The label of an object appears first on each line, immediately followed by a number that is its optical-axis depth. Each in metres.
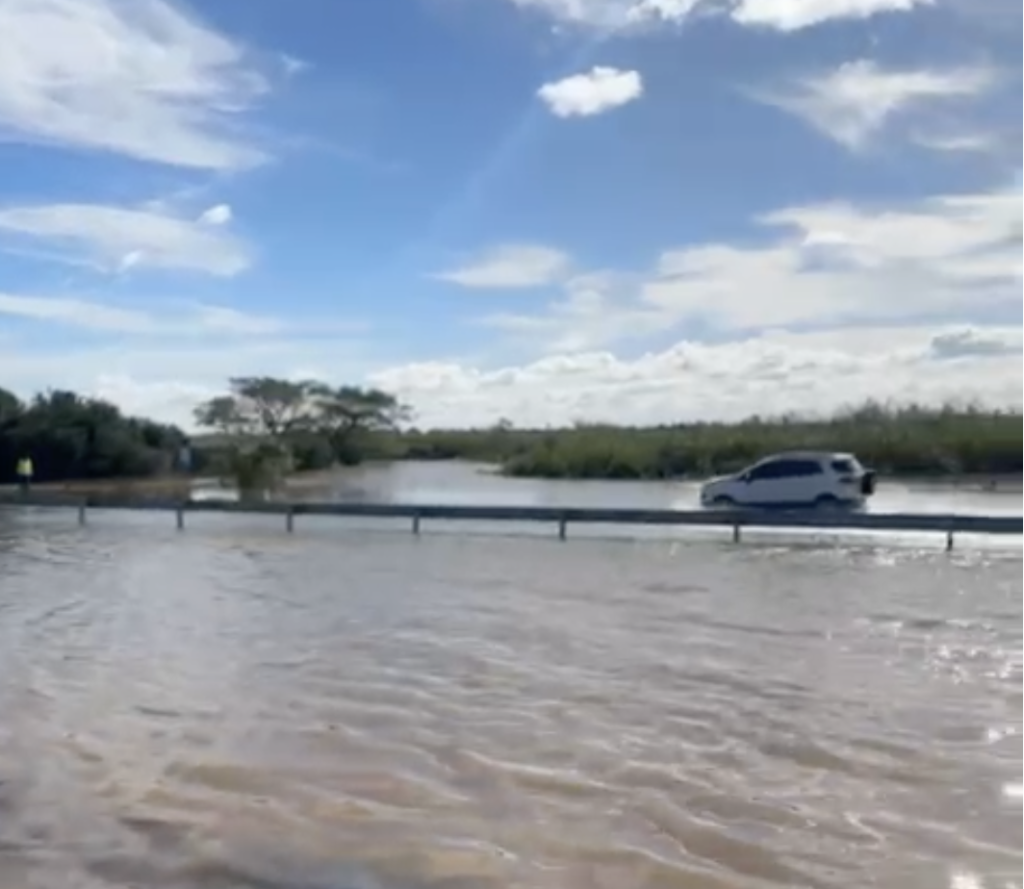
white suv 31.88
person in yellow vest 39.31
